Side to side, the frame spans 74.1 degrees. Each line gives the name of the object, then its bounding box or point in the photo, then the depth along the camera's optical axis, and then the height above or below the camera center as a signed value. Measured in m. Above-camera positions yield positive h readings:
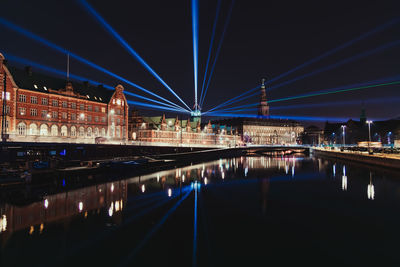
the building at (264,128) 172.12 +5.70
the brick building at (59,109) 47.31 +6.14
